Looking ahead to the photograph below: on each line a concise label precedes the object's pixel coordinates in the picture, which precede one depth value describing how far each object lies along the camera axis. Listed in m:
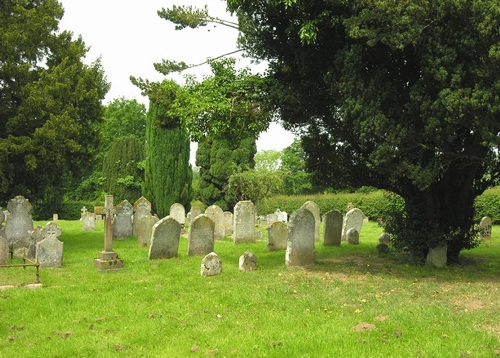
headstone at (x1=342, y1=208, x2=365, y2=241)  18.36
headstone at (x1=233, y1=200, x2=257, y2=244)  16.97
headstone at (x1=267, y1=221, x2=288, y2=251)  14.86
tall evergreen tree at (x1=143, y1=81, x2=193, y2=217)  31.03
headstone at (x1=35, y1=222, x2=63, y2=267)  11.63
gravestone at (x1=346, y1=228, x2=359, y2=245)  16.97
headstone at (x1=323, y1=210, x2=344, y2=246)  16.06
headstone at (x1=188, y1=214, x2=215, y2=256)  13.38
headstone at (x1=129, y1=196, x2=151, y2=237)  19.97
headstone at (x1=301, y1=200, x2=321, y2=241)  18.48
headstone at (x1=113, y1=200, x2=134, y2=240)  18.86
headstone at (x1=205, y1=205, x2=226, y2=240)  18.75
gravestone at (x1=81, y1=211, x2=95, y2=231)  23.66
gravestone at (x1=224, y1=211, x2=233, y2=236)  20.59
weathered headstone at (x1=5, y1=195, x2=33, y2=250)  14.72
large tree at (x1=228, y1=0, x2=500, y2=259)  8.53
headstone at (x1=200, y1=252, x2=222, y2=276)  10.40
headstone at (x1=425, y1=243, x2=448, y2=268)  11.53
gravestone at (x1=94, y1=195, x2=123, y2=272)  11.30
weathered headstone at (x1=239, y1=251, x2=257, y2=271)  10.88
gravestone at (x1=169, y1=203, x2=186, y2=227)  24.98
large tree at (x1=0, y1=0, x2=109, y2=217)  14.73
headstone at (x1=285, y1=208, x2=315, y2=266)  11.24
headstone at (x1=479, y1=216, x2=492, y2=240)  19.86
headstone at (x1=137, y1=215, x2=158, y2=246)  16.28
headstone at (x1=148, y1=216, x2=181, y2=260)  12.88
